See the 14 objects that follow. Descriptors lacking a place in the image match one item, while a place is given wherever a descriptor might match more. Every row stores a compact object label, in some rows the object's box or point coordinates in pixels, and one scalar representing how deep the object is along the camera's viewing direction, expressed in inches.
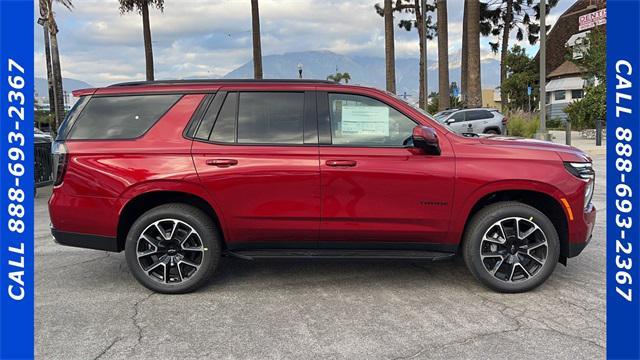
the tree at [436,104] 1474.0
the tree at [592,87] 932.0
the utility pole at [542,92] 716.0
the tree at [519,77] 1601.9
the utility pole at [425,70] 1122.4
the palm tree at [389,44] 1125.4
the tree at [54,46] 861.2
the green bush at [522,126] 895.7
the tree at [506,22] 1710.1
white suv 804.0
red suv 168.2
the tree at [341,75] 3016.0
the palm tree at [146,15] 839.7
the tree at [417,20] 1512.3
